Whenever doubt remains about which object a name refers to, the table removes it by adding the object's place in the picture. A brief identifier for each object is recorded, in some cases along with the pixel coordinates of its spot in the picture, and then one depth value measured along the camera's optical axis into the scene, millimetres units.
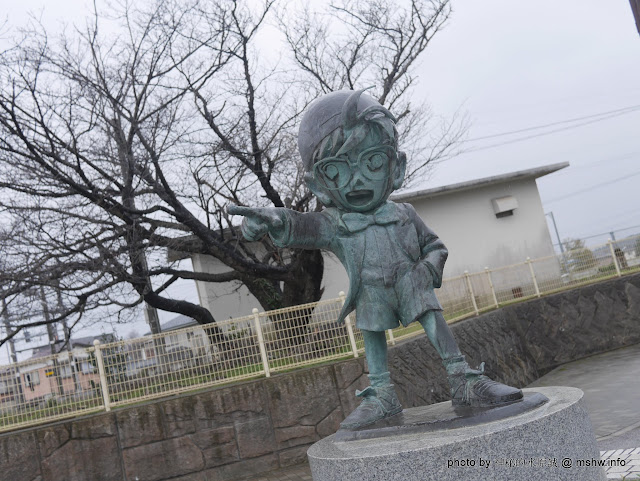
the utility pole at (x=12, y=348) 8703
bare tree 10297
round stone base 2963
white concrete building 18578
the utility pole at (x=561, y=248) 16669
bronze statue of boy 3980
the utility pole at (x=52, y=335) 8758
